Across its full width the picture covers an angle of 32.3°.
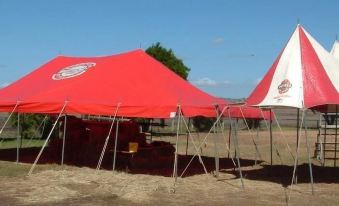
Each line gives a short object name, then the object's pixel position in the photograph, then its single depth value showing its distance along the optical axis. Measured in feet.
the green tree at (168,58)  117.70
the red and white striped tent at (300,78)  44.11
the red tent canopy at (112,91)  49.29
